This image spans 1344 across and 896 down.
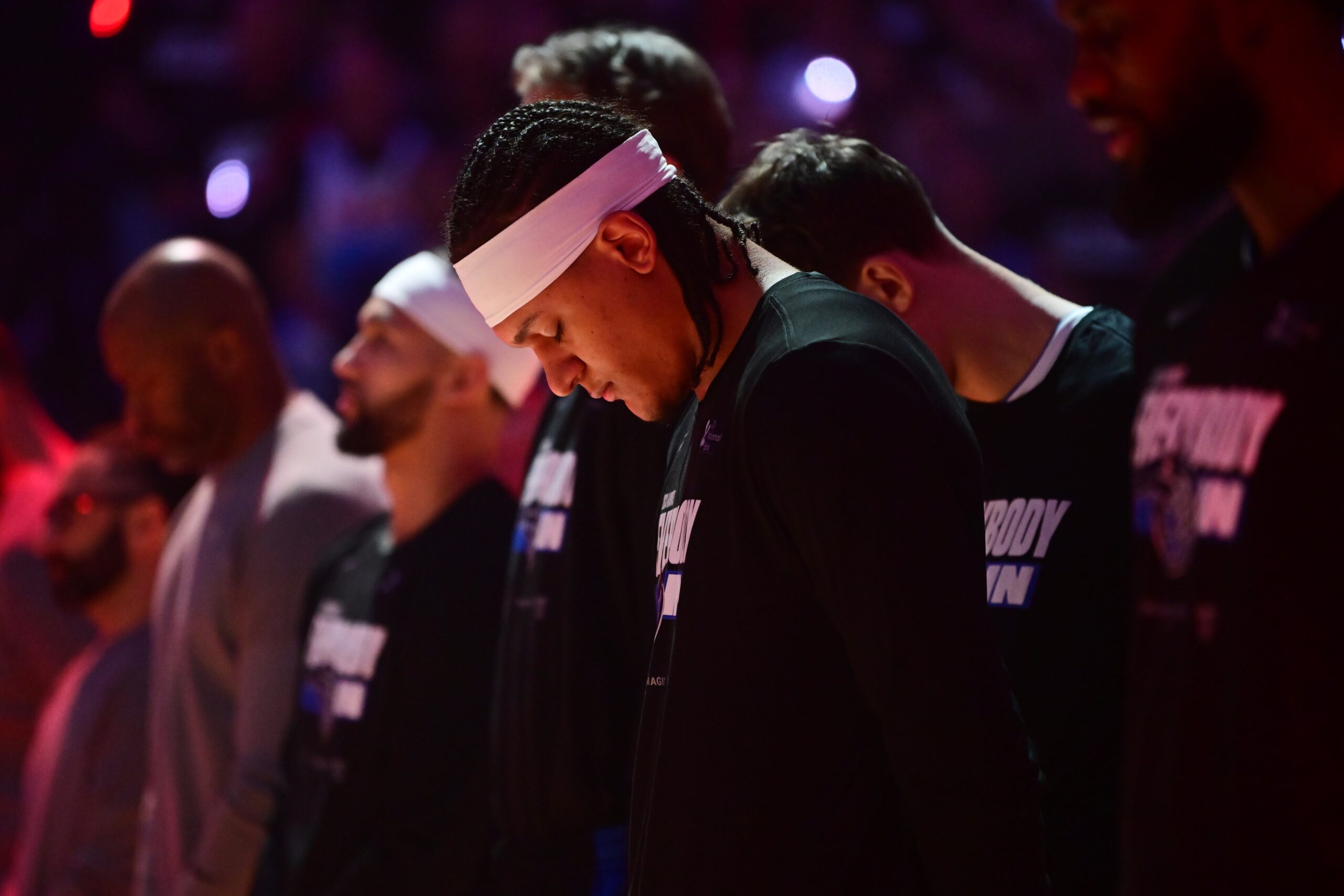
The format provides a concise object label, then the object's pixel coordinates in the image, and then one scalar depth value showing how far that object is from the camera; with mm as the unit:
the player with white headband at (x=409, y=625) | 5895
